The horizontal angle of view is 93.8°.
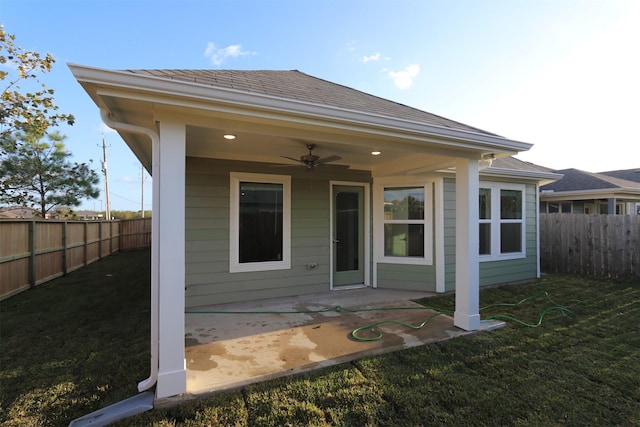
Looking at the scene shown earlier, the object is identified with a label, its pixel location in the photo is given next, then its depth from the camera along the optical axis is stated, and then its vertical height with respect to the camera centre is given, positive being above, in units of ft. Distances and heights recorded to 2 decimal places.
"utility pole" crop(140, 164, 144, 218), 93.66 +5.45
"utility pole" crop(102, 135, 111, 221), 71.11 +10.51
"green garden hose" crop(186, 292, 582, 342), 12.08 -4.69
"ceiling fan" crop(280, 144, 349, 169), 13.50 +2.58
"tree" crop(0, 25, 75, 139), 21.34 +9.33
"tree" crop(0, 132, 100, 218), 32.72 +5.10
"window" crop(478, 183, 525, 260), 20.74 -0.40
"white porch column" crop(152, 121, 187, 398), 7.65 -1.00
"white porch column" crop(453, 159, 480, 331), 12.44 -1.27
